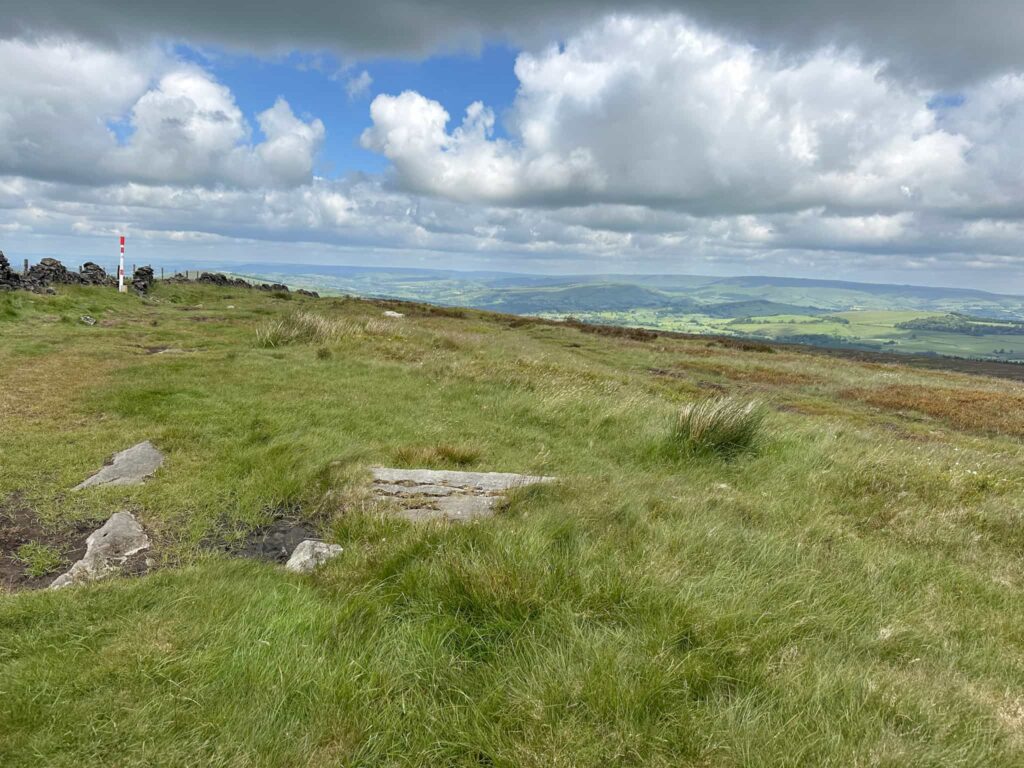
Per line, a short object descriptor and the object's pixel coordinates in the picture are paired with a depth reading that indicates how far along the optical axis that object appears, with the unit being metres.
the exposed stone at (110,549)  5.72
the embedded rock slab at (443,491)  7.17
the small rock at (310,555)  6.01
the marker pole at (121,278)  40.03
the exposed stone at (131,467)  8.48
